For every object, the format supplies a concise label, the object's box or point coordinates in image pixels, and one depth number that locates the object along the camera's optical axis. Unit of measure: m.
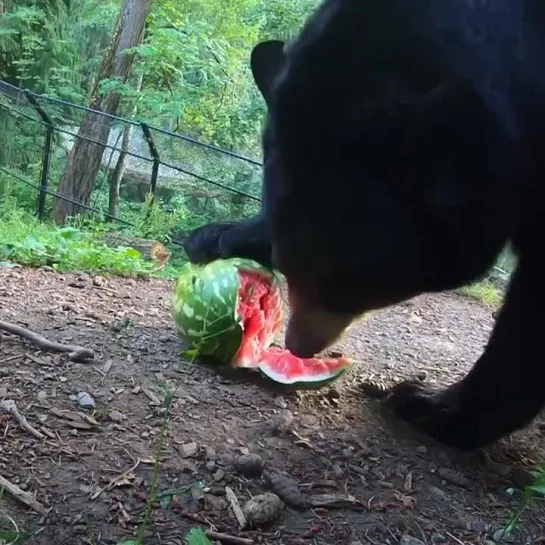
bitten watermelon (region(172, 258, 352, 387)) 2.21
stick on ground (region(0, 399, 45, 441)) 1.73
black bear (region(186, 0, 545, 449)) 1.61
